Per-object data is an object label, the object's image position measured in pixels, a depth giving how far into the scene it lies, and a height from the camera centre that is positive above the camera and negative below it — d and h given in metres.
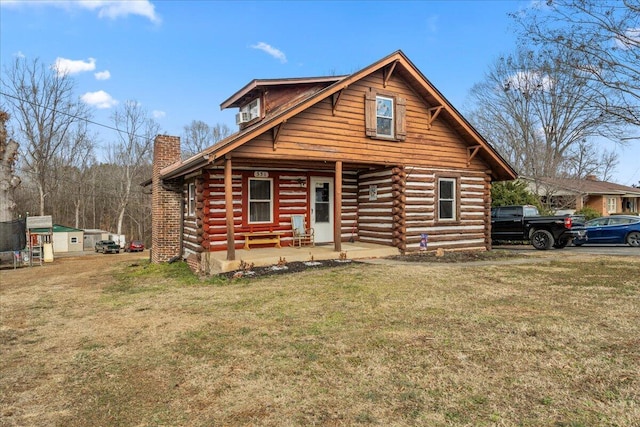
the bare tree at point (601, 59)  7.88 +3.29
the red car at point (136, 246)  38.81 -2.92
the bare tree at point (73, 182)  44.52 +4.12
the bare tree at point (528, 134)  30.08 +6.65
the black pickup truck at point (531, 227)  15.98 -0.38
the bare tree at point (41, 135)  37.50 +7.94
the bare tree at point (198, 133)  46.56 +9.98
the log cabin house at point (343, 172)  11.50 +1.53
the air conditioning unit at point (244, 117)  15.38 +3.89
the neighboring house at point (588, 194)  29.02 +1.98
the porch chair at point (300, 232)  13.40 -0.50
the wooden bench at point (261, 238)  12.45 -0.68
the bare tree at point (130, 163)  45.88 +6.48
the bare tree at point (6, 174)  20.62 +2.20
